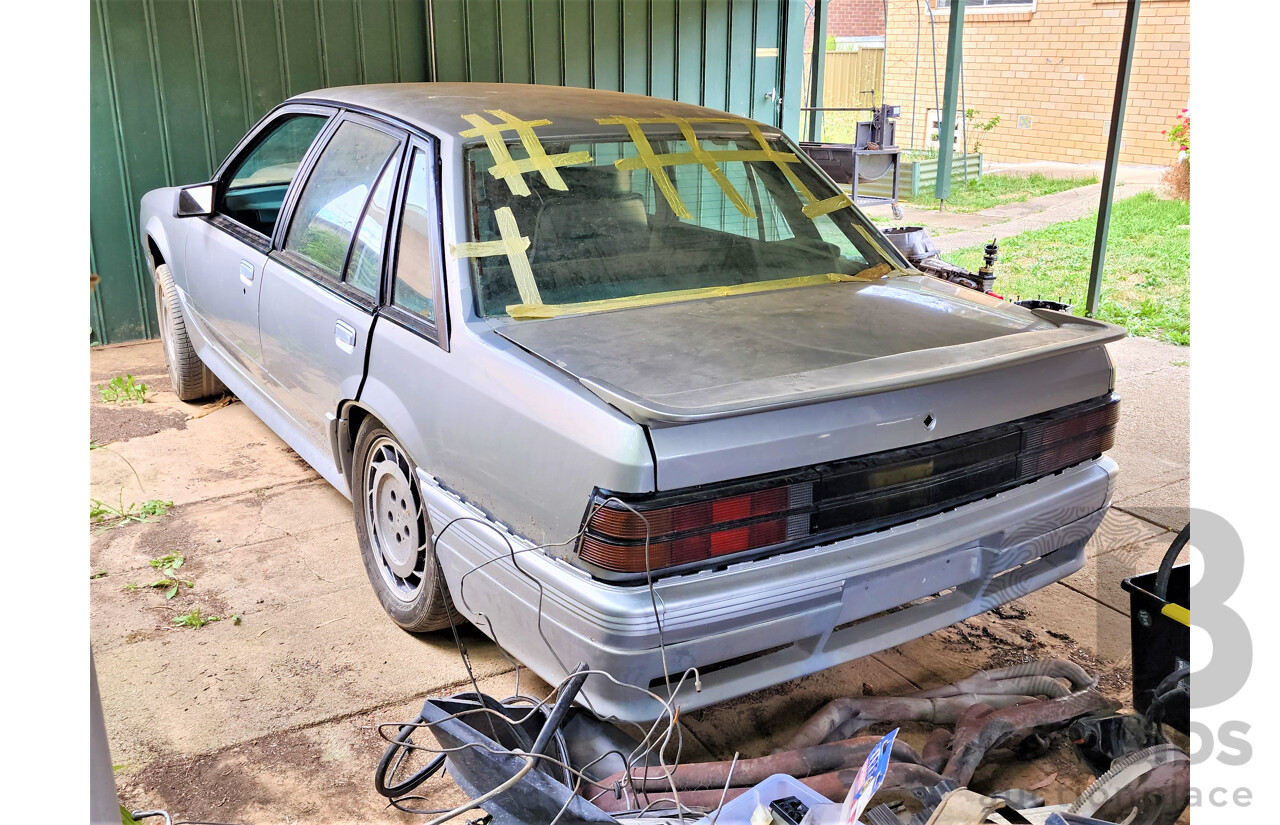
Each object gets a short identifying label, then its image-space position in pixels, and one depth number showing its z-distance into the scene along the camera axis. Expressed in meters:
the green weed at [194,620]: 3.55
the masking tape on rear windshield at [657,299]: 2.95
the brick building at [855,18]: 24.31
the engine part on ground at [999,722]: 2.65
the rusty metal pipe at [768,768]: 2.53
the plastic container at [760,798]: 2.18
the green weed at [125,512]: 4.36
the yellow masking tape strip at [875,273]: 3.59
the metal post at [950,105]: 9.92
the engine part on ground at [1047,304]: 4.03
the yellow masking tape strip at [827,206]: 3.70
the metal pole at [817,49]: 9.53
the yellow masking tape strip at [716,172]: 3.59
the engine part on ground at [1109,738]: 2.60
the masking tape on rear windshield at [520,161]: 3.18
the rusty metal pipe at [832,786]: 2.45
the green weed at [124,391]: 5.91
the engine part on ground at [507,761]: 2.23
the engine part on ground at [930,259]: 5.40
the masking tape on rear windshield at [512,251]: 3.00
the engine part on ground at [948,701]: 2.86
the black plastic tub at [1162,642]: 2.53
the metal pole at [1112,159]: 6.32
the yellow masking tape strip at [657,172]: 3.44
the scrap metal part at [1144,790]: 2.35
